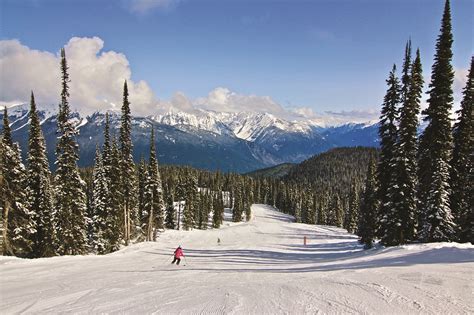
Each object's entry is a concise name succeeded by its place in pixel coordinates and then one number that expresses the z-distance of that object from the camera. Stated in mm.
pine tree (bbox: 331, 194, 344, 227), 125831
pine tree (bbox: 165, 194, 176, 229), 85500
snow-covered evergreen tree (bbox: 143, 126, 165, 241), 53050
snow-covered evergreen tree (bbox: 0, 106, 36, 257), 32000
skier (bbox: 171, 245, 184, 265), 26953
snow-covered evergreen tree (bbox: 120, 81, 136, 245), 43938
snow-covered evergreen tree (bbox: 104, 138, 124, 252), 44250
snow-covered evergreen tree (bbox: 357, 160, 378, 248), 40284
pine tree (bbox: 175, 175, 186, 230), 91025
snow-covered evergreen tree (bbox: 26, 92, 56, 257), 36750
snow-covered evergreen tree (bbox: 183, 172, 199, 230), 84688
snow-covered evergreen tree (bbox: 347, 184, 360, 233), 94250
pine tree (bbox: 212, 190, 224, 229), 100750
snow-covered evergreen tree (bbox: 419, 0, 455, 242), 28938
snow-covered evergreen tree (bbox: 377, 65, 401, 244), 33875
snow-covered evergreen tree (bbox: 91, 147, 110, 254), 45656
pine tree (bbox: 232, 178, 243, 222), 121562
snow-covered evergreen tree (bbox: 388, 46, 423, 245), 31172
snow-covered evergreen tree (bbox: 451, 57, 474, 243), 29328
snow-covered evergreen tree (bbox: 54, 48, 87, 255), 35969
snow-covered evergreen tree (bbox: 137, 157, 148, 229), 57725
